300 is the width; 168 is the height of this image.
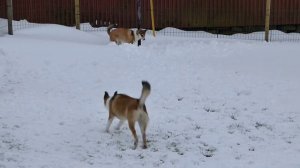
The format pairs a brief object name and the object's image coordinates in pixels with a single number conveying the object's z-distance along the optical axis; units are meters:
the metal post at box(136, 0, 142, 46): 14.91
